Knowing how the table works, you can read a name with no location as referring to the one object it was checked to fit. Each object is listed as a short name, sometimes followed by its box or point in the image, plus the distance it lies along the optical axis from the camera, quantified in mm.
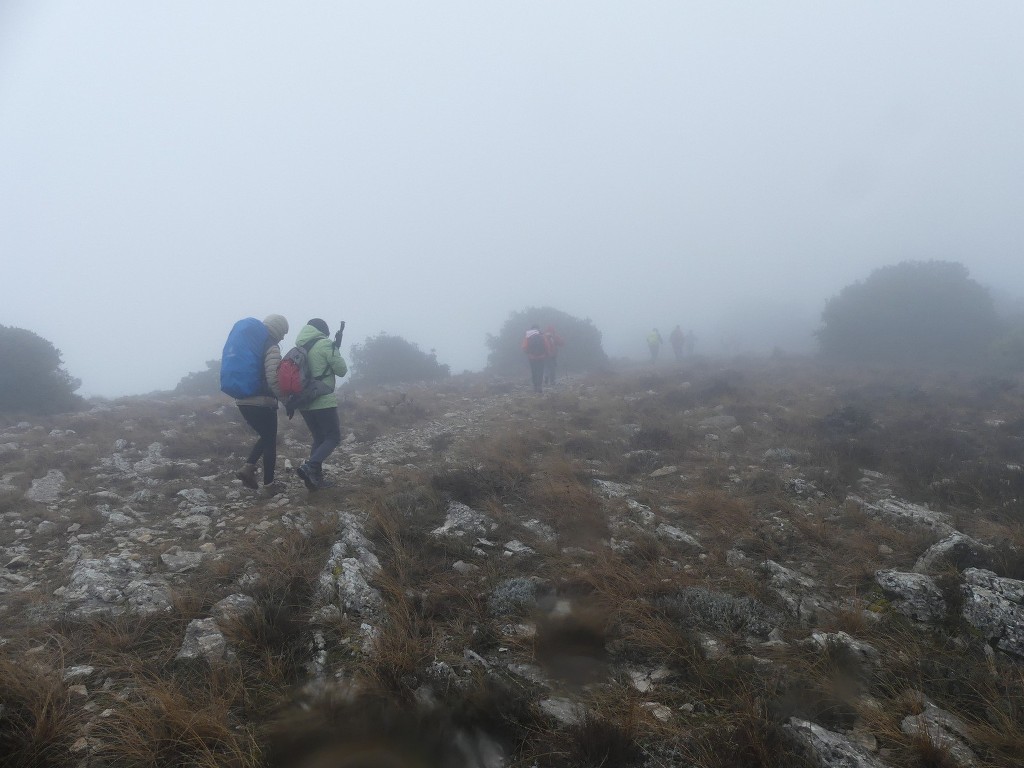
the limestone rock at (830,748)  2195
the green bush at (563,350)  30375
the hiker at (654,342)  29175
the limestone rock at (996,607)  2928
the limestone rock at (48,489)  6441
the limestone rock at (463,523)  5035
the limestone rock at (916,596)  3338
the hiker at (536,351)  16375
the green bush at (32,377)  12773
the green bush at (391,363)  24781
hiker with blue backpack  6086
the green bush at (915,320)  21562
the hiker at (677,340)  31516
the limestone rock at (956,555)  3808
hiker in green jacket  6570
